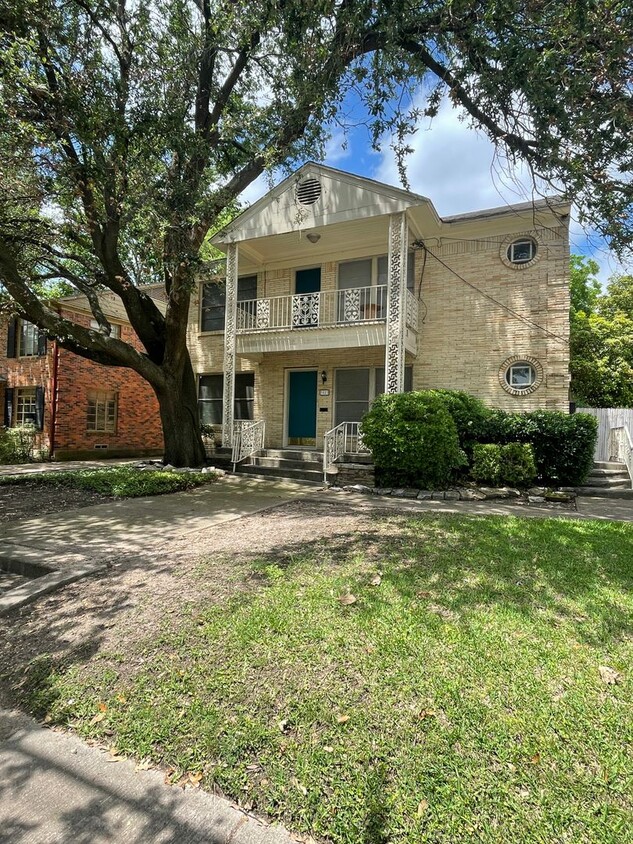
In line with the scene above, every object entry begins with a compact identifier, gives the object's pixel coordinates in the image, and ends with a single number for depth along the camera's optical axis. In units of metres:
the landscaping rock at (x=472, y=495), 8.22
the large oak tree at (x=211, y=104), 5.06
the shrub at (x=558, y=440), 8.75
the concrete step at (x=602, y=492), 8.45
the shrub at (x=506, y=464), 8.66
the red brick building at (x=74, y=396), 15.09
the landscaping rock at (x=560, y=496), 7.95
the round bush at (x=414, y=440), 8.34
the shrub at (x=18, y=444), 13.89
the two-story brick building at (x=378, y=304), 10.69
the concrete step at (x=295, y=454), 10.97
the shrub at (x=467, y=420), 9.52
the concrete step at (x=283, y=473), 10.20
